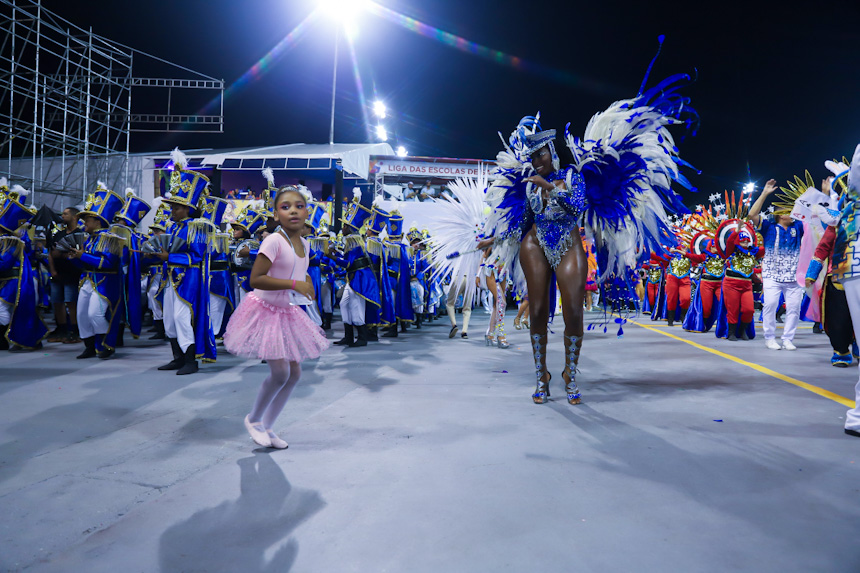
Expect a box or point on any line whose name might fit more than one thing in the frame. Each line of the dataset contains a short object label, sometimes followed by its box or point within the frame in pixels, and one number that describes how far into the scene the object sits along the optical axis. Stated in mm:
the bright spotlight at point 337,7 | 20312
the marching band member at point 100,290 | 7207
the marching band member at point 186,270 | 6164
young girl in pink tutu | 3387
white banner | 28594
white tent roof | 23250
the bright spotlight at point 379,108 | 34250
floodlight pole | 21828
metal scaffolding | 17766
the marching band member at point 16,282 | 8062
